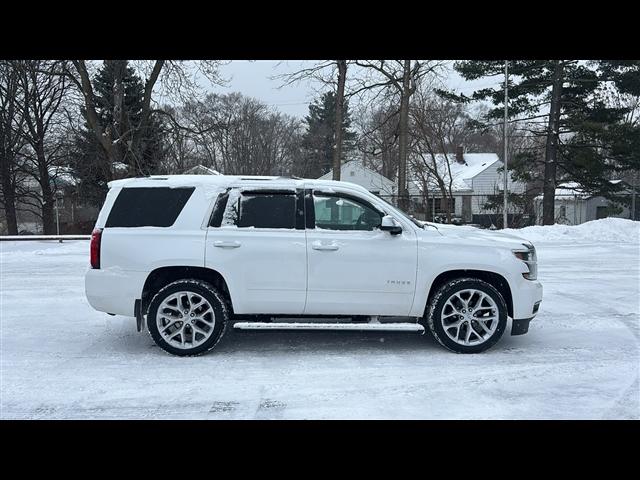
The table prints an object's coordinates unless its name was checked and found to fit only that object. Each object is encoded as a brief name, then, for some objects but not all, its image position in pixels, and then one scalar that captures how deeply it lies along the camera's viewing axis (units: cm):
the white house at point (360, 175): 5303
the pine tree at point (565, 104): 2523
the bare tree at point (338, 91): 2312
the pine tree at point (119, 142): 2333
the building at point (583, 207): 2858
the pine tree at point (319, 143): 5597
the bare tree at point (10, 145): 3275
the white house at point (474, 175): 4578
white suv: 575
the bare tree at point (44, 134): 3438
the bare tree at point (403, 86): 2489
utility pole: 2388
